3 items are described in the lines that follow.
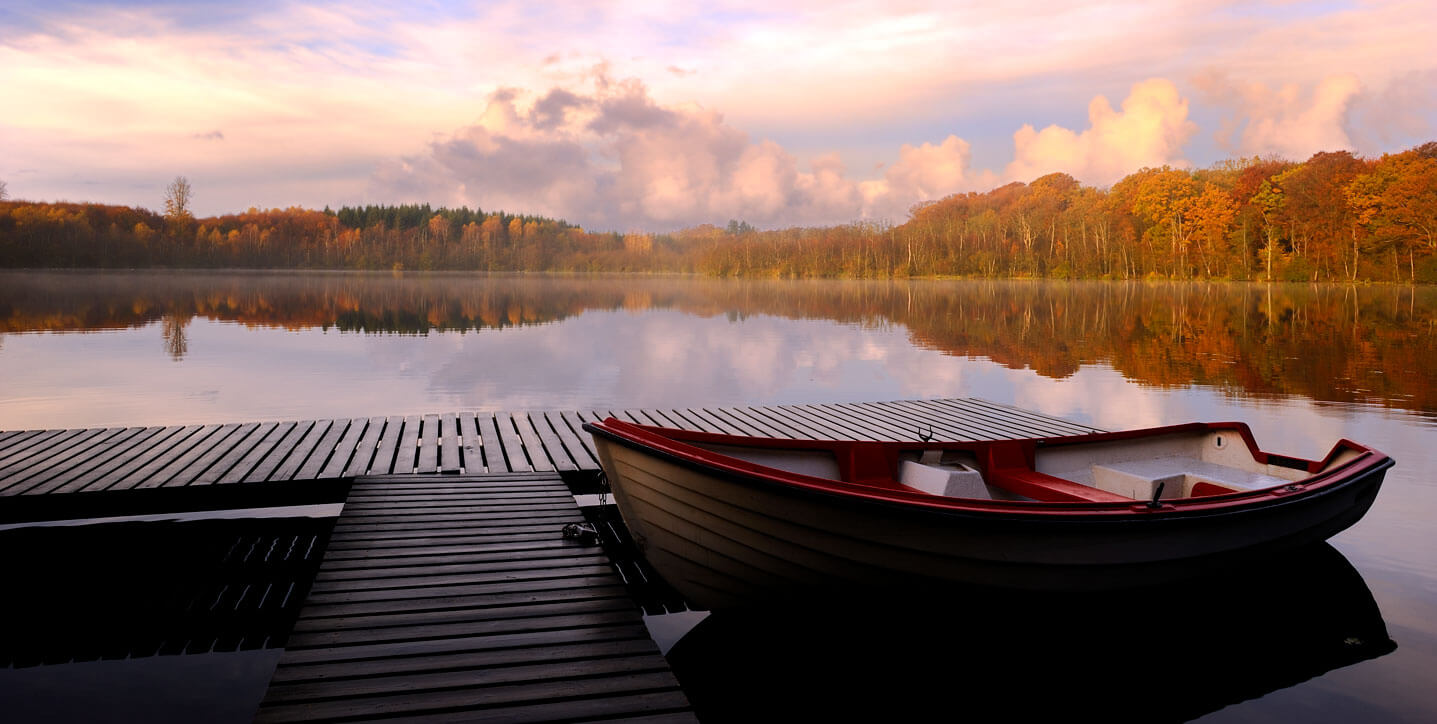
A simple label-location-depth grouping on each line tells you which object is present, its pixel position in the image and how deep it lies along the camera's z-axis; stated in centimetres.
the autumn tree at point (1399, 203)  5781
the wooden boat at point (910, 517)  469
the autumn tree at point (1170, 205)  7575
